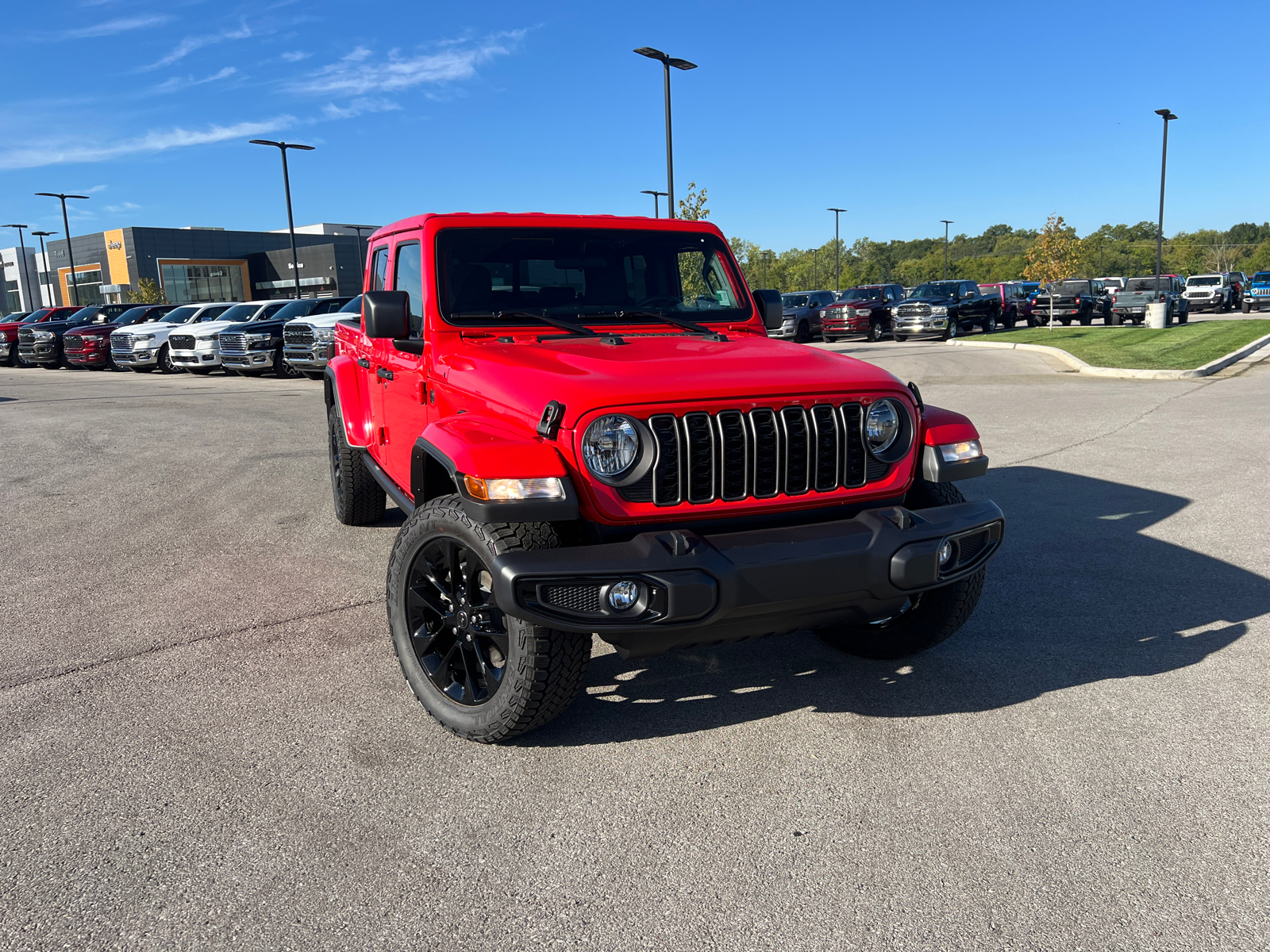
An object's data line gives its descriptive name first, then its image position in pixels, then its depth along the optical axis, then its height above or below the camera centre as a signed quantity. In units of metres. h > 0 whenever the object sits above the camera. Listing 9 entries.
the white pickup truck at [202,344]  24.97 -0.66
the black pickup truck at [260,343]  23.02 -0.64
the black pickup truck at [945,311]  28.72 -0.59
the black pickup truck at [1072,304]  35.81 -0.63
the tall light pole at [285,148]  33.81 +5.66
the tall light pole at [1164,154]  37.75 +4.86
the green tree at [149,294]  74.19 +1.97
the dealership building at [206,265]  81.12 +4.43
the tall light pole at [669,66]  24.33 +5.79
